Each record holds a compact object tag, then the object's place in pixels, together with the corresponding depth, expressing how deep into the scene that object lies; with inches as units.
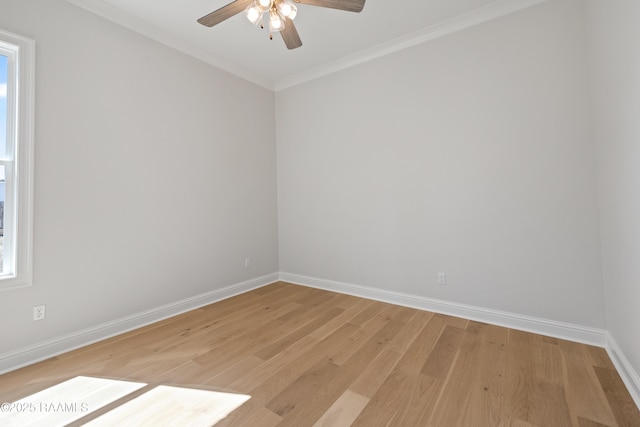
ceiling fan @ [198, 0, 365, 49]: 70.1
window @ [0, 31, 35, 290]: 79.0
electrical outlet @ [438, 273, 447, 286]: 111.5
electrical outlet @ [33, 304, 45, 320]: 81.8
